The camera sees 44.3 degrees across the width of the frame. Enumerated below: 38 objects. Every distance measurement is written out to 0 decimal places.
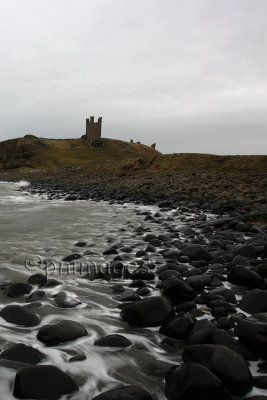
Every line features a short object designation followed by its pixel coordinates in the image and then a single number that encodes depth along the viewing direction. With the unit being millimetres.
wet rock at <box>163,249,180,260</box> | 4636
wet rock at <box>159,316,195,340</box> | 2443
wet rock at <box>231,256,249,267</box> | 3922
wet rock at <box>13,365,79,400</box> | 1749
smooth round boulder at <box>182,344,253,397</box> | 1800
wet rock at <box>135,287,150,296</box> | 3311
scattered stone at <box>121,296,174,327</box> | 2654
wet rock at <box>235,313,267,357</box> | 2183
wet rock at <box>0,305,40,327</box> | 2635
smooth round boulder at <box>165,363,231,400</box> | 1677
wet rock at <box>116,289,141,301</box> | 3156
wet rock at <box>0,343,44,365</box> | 2096
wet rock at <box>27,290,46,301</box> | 3154
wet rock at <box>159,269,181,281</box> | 3691
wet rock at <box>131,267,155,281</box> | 3762
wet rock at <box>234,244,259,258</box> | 4383
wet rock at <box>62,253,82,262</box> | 4545
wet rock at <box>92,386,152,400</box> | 1670
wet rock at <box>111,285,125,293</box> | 3404
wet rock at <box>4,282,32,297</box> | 3218
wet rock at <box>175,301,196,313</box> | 2873
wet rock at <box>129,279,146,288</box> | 3555
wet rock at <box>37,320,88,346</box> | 2363
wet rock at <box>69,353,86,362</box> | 2160
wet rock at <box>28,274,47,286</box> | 3537
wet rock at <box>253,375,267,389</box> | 1855
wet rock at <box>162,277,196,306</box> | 3078
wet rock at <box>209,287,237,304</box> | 3080
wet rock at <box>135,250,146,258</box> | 4774
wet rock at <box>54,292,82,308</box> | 3021
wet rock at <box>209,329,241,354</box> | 2139
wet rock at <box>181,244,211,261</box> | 4414
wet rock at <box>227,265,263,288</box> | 3398
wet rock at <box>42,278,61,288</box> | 3480
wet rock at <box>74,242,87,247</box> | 5496
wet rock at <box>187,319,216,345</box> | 2266
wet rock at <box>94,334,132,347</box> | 2371
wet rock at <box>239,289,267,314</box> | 2809
